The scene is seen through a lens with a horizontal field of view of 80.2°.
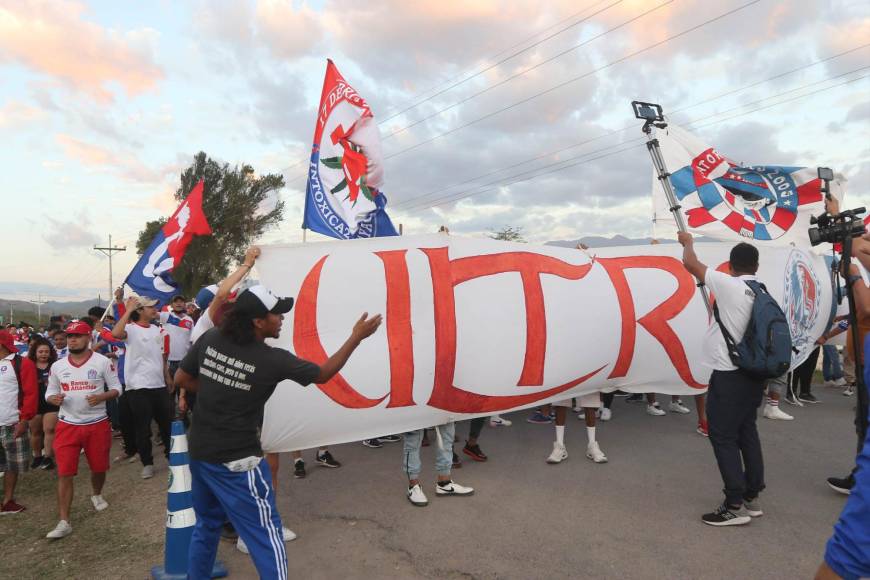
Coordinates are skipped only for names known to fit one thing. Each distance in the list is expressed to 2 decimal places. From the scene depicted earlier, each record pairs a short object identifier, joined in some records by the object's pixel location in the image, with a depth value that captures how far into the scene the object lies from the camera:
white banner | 4.52
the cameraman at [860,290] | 3.39
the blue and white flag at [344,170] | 7.38
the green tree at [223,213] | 35.44
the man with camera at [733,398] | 3.81
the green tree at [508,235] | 33.03
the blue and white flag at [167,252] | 6.25
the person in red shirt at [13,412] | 4.99
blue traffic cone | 3.39
